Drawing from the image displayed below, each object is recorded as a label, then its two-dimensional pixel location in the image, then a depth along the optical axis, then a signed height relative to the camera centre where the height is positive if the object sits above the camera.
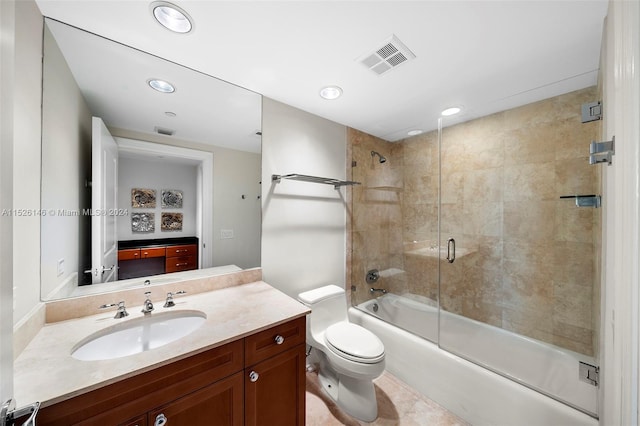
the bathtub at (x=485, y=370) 1.37 -1.11
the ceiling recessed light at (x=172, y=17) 1.05 +0.94
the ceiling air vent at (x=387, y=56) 1.27 +0.93
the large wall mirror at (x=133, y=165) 1.14 +0.28
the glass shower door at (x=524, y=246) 1.66 -0.28
